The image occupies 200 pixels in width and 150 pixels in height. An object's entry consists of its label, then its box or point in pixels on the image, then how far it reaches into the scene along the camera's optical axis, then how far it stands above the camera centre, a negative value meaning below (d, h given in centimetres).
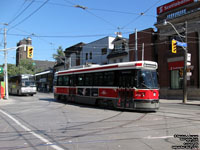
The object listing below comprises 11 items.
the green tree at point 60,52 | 6066 +876
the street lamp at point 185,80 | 2053 +15
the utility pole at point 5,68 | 2505 +166
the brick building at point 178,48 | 2441 +449
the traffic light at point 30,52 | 2186 +317
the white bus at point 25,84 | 3086 -38
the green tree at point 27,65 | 6912 +578
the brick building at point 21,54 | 9776 +1341
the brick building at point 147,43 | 3020 +572
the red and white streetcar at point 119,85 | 1201 -26
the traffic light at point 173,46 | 1960 +340
